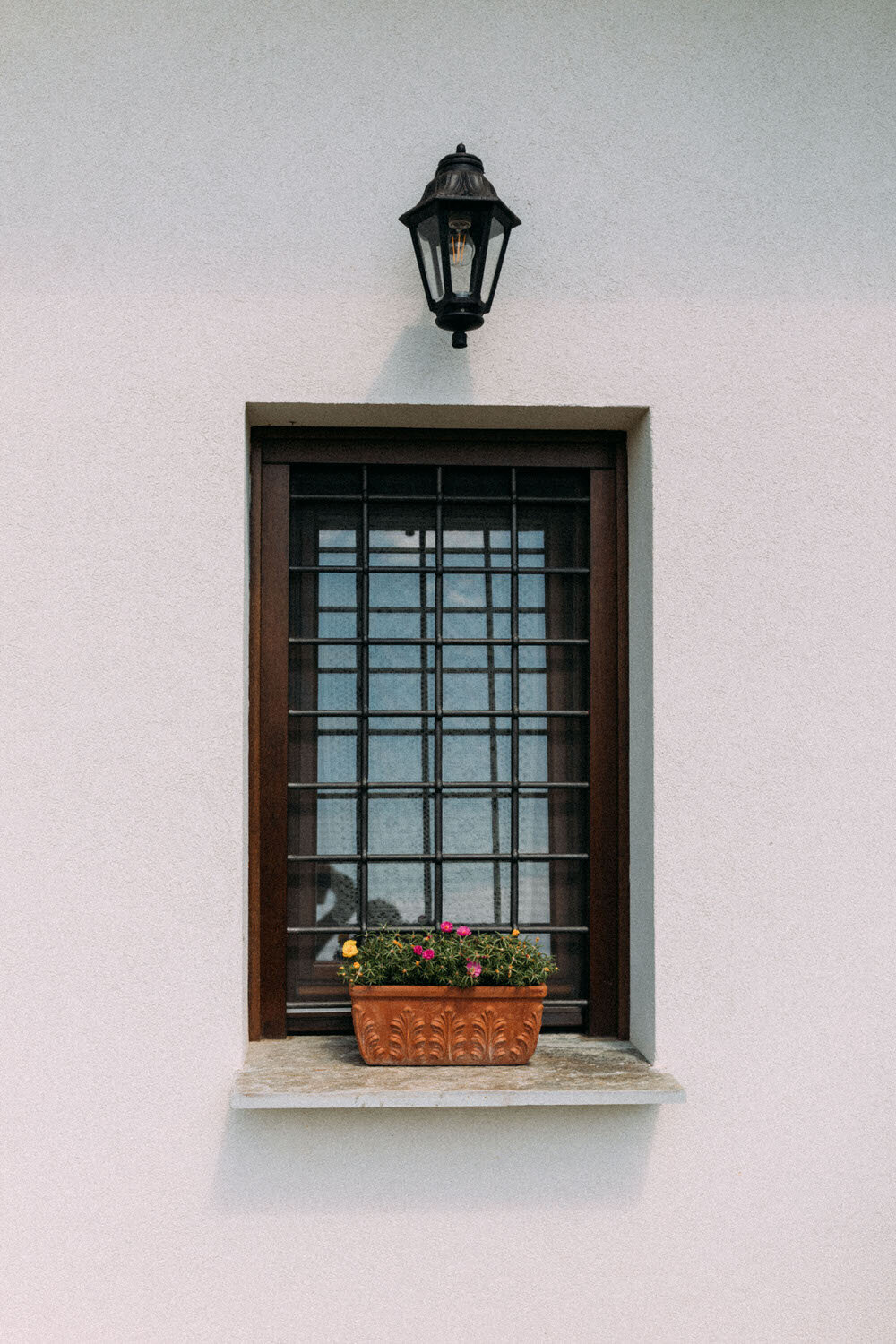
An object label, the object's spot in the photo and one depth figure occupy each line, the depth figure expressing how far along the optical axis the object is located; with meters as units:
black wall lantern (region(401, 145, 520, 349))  3.00
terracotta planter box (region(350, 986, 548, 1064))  3.17
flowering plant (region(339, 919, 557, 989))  3.16
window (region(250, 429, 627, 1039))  3.46
